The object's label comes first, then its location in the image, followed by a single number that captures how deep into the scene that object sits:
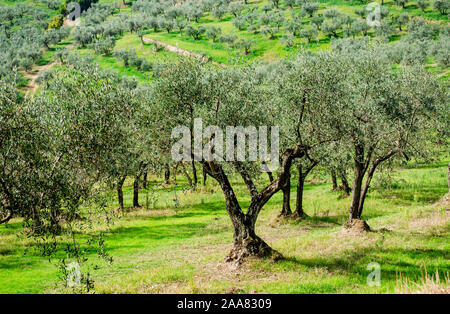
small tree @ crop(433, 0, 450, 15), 137.88
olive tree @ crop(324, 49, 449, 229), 23.02
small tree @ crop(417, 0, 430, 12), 143.88
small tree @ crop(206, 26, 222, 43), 157.06
